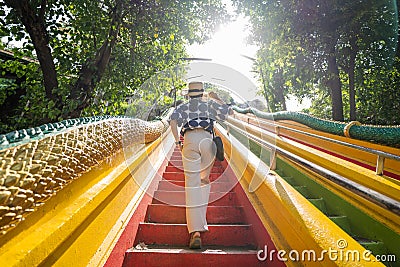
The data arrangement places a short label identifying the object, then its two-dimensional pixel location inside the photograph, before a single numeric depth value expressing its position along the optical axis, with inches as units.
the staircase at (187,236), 95.0
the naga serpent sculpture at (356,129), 136.9
